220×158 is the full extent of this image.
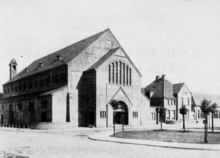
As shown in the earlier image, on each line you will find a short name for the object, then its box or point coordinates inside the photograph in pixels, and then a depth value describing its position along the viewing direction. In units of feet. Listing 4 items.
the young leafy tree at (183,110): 110.69
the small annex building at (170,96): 213.46
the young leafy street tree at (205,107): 70.69
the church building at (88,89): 136.26
